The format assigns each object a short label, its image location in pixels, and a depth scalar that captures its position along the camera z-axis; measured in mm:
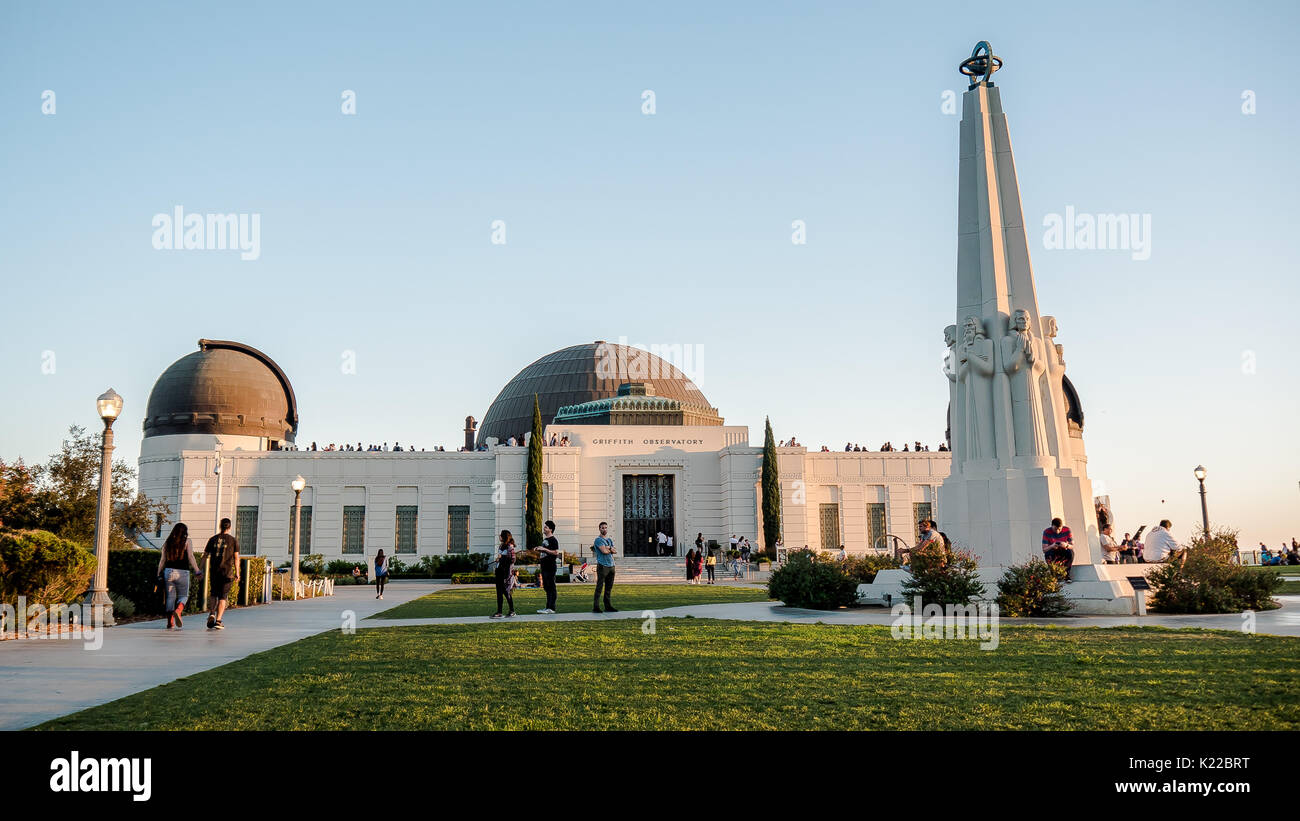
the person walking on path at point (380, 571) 27016
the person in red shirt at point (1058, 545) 14508
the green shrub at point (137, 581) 16812
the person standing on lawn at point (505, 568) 16000
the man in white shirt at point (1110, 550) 17766
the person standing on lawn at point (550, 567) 16266
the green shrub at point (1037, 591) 13930
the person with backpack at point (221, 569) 13953
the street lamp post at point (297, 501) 25217
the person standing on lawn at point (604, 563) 15977
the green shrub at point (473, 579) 35969
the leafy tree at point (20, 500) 20531
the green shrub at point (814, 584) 16516
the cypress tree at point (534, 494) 41656
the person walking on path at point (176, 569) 14047
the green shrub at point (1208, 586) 14055
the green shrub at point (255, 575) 21016
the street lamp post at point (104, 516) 13945
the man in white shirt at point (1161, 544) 17062
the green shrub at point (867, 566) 17484
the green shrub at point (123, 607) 15523
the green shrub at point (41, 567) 12883
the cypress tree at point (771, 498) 42188
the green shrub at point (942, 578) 13828
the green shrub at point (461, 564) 41562
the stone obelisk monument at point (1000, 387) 16250
